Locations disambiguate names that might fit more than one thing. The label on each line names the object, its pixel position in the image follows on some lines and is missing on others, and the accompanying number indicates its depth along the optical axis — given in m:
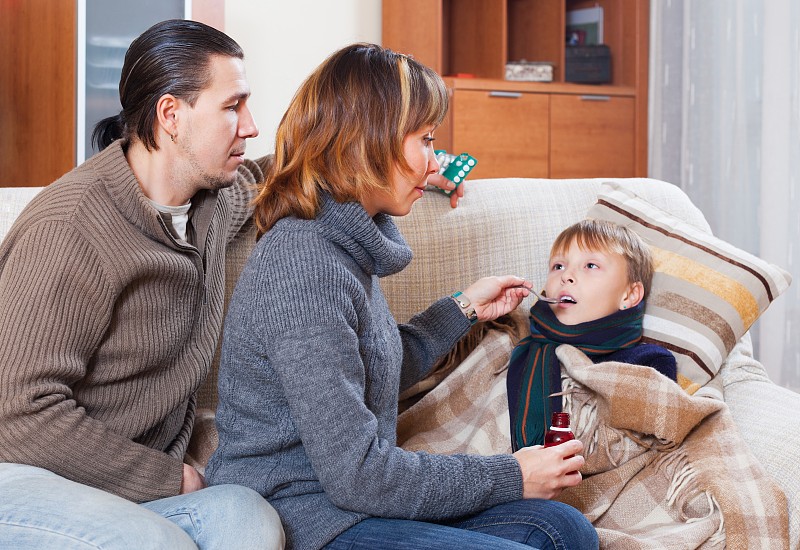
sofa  1.72
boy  1.67
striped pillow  1.77
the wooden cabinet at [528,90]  3.63
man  1.21
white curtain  3.21
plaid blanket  1.46
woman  1.17
